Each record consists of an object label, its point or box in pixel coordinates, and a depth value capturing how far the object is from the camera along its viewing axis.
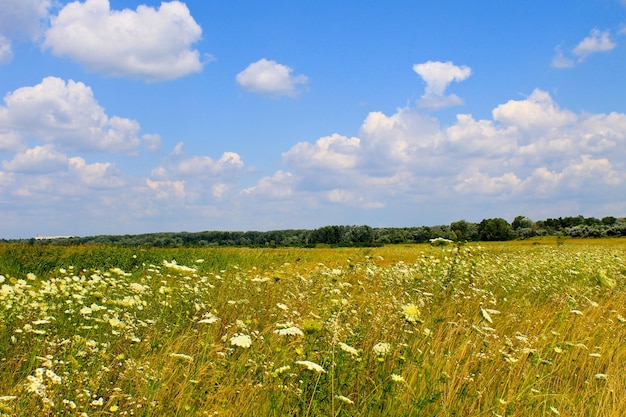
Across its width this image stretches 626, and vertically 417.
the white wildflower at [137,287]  5.29
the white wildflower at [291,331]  3.09
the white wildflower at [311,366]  2.76
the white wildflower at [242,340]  3.17
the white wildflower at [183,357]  3.26
